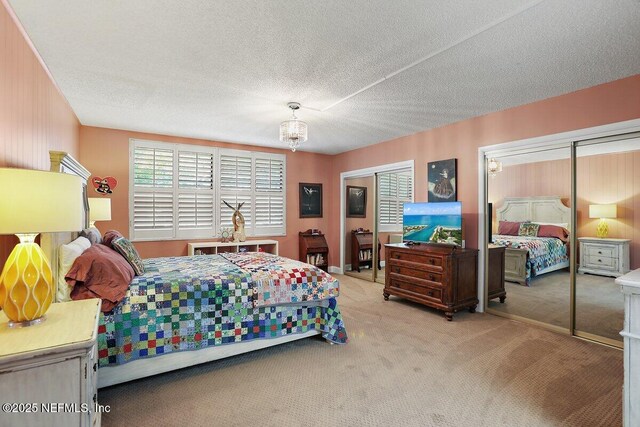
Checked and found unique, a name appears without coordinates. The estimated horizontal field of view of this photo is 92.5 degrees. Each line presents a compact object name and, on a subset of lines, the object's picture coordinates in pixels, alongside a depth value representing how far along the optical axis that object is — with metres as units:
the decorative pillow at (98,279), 2.10
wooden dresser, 3.67
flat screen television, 3.92
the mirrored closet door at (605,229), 2.98
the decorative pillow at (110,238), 2.80
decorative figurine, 5.25
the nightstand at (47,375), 1.17
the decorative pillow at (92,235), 2.81
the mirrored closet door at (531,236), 3.38
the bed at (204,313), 2.19
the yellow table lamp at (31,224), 1.27
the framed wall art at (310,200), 6.31
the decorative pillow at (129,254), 2.62
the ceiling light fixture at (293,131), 3.38
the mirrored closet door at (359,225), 6.35
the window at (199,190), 4.86
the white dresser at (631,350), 1.49
